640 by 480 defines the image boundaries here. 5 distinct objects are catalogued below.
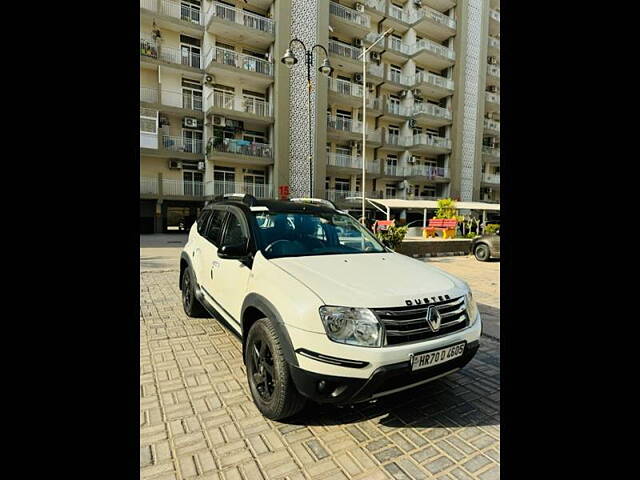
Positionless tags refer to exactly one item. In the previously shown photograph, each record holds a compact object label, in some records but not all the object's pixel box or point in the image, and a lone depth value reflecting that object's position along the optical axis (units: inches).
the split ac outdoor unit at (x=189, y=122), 845.8
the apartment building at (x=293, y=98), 820.0
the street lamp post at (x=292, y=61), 412.8
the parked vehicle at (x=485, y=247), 467.5
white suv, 85.7
